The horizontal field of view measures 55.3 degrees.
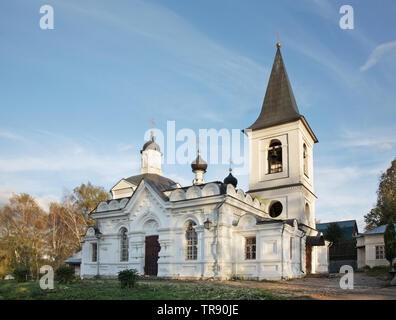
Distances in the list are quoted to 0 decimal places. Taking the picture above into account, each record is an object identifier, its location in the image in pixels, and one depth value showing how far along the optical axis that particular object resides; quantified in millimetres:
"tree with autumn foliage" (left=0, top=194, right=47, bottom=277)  31438
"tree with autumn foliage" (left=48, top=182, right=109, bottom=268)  39938
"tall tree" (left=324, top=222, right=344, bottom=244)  34781
